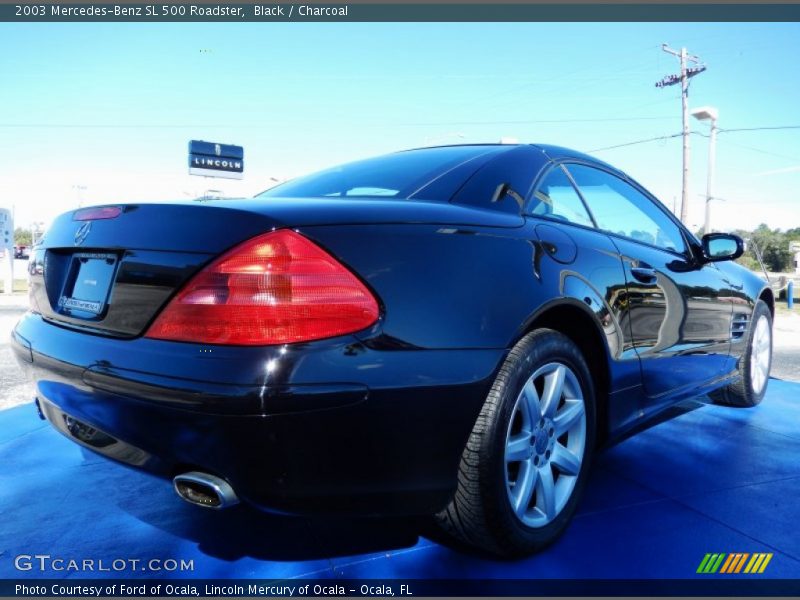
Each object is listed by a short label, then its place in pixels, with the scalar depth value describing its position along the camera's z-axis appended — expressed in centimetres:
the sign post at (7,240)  1435
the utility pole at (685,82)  2392
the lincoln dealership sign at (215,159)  2027
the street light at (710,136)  1591
